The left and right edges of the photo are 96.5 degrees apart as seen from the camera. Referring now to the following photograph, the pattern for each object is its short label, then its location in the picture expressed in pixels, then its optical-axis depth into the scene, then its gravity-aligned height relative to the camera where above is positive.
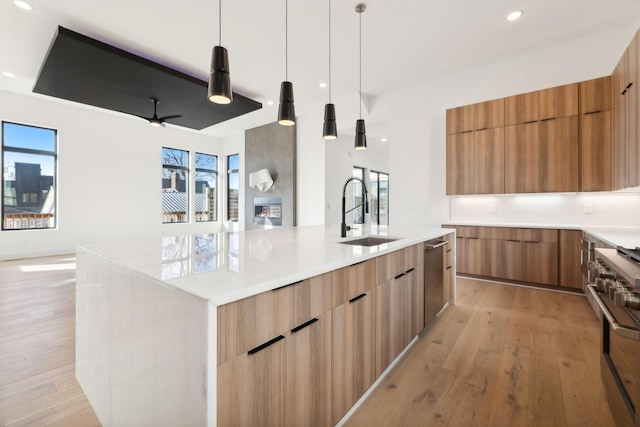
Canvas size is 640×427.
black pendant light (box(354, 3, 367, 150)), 2.93 +0.80
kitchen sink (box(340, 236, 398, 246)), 2.18 -0.22
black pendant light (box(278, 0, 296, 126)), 2.29 +0.86
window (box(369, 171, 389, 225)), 8.72 +0.65
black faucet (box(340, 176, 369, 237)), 2.17 -0.08
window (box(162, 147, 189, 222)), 7.72 +0.77
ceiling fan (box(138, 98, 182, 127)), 4.69 +1.54
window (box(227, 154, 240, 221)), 8.67 +0.82
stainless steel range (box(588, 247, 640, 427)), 1.02 -0.45
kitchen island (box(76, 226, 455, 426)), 0.81 -0.38
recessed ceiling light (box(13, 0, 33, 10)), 2.93 +2.17
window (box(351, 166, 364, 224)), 8.08 +0.42
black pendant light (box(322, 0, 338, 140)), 2.68 +0.85
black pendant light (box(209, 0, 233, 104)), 1.90 +0.93
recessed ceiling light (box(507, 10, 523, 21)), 3.08 +2.16
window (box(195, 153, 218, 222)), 8.47 +0.78
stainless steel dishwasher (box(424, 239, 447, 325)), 2.25 -0.55
